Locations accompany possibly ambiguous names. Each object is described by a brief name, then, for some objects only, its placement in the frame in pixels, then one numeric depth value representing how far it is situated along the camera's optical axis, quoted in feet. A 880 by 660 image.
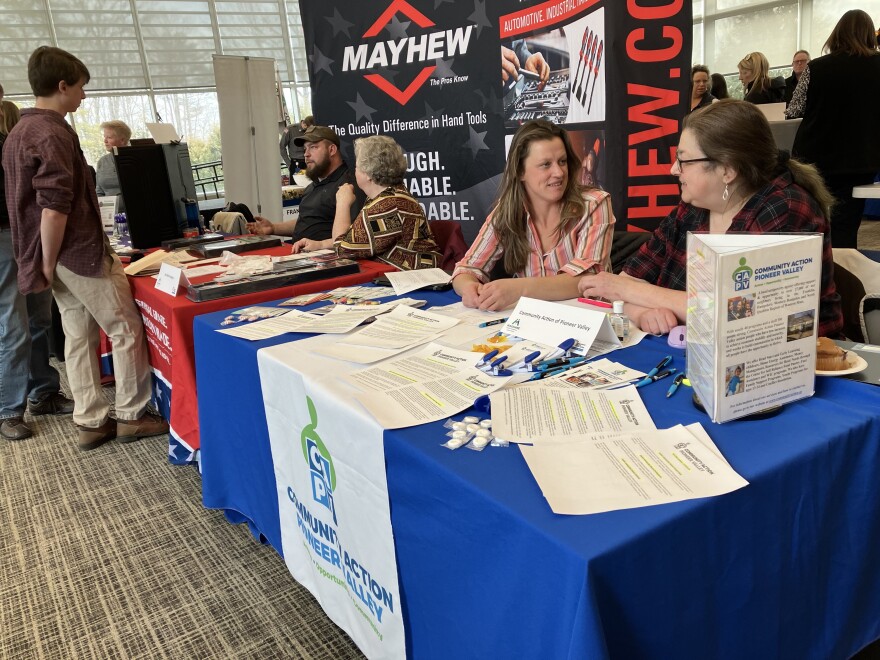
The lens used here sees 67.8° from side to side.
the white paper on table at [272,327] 5.39
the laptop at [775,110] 17.26
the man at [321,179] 11.03
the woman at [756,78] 19.22
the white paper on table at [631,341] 4.42
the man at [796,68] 23.83
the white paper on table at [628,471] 2.63
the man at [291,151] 25.41
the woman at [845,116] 11.44
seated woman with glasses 4.80
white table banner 3.72
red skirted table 6.80
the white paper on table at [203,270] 7.86
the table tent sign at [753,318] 2.94
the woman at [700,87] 15.24
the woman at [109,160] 15.66
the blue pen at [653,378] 3.79
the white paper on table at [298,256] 8.27
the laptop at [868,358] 3.57
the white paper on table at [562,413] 3.25
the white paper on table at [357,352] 4.54
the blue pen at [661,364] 3.92
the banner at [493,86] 9.20
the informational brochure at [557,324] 4.30
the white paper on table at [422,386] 3.60
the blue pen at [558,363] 4.12
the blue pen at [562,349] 4.27
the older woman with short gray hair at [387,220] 8.33
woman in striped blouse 6.71
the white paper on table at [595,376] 3.82
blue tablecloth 2.45
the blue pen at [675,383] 3.64
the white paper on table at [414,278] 6.52
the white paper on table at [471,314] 5.33
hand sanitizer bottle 4.63
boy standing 7.74
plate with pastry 3.58
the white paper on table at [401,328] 4.89
